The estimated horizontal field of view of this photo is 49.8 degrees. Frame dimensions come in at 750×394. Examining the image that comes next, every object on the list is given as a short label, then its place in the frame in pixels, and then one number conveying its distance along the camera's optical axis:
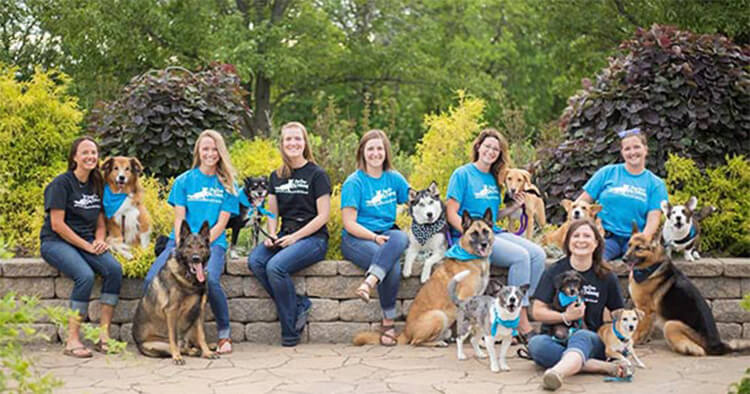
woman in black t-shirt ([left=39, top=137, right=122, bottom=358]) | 5.92
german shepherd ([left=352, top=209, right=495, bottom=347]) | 5.88
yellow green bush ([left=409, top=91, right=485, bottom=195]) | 8.05
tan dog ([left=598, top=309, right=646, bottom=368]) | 5.02
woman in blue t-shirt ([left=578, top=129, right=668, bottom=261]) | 6.21
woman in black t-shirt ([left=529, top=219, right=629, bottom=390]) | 5.05
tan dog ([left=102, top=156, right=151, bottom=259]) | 6.29
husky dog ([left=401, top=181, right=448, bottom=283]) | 6.08
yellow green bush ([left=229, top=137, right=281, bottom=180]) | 8.07
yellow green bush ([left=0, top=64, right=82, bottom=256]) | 7.31
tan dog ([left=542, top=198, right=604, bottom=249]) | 6.12
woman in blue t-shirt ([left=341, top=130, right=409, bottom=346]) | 6.12
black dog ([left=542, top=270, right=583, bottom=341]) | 5.06
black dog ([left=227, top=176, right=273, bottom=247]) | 6.39
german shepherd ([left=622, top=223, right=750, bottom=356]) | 5.64
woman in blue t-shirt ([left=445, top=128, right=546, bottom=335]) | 6.07
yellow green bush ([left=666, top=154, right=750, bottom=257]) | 6.74
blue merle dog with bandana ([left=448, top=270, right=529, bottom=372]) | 5.15
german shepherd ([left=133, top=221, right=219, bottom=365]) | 5.67
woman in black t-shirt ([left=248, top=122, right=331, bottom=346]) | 6.16
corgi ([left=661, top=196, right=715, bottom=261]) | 6.12
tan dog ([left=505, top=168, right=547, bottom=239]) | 6.30
